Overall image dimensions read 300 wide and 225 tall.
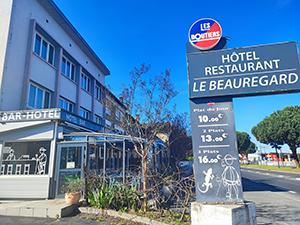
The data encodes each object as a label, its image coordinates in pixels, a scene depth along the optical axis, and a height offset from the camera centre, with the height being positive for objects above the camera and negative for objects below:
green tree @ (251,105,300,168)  33.13 +4.45
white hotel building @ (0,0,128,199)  8.98 +2.11
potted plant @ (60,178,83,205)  7.27 -1.15
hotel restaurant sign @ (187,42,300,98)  4.81 +1.98
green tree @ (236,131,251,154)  67.81 +4.66
